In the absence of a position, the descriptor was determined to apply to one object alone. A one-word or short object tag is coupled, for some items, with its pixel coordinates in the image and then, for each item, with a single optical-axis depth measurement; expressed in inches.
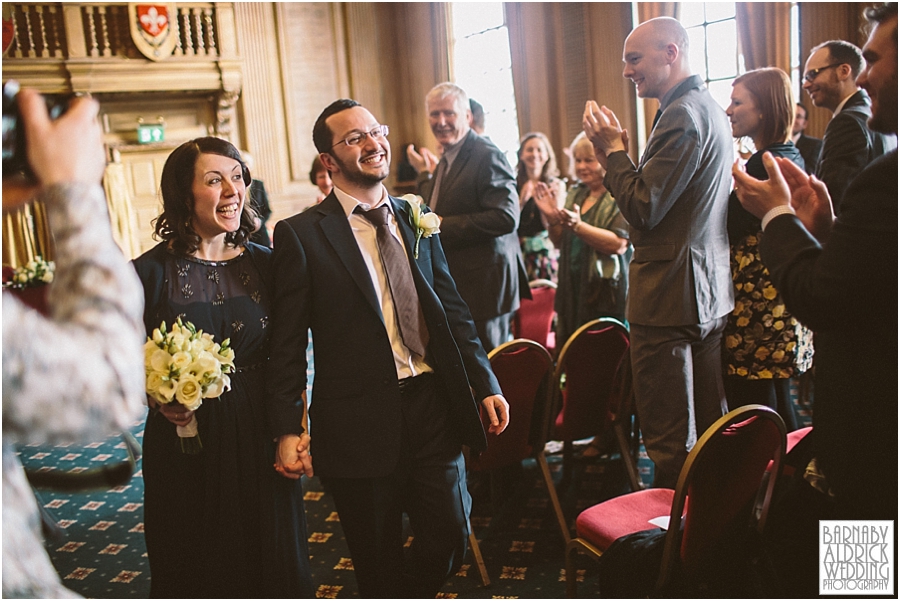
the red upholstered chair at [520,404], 112.8
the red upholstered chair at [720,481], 71.0
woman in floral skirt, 118.3
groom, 84.8
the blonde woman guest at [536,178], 213.2
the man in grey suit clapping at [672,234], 106.4
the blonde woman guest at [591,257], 154.6
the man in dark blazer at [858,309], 54.2
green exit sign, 409.7
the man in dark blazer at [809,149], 187.0
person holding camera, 39.0
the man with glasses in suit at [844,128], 126.7
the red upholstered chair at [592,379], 124.4
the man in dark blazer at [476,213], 144.6
